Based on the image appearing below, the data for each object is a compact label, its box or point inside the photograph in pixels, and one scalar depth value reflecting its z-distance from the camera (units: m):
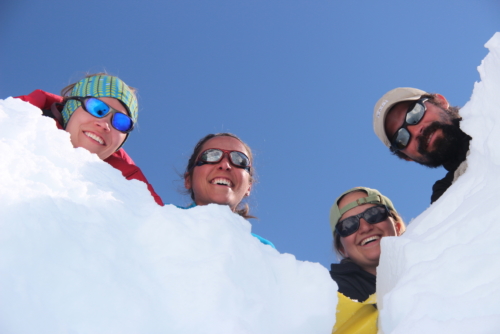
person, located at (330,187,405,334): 3.01
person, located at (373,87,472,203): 3.06
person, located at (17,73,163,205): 2.66
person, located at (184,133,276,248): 3.01
